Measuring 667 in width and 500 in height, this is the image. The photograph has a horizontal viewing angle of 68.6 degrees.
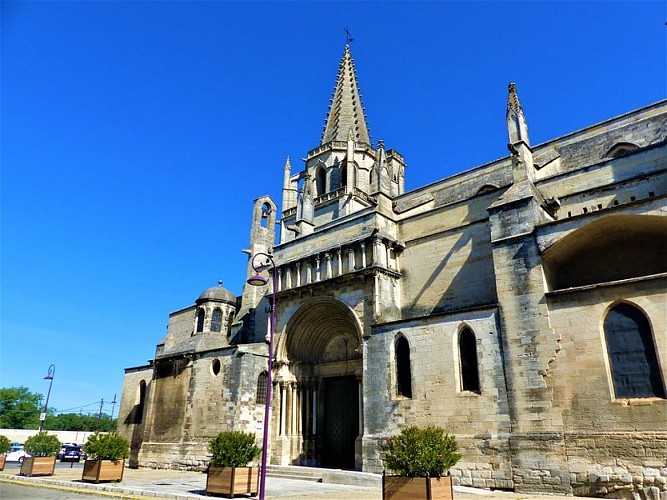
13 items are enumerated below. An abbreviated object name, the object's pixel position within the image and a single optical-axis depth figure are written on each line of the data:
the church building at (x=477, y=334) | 12.70
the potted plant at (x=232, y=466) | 12.84
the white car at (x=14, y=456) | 33.94
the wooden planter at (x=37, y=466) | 18.30
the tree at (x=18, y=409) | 69.12
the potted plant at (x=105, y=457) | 16.30
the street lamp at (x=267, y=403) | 11.15
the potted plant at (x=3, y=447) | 20.72
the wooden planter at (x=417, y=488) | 9.75
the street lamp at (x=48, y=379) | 32.83
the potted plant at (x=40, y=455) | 18.38
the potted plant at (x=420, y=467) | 9.86
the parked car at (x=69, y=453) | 30.30
